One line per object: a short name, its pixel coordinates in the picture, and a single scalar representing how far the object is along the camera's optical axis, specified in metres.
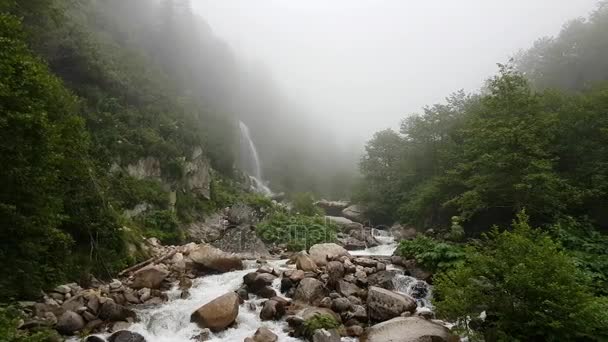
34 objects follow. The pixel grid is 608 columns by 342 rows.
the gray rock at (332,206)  44.94
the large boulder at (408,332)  9.16
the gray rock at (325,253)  15.25
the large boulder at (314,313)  10.60
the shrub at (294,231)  23.52
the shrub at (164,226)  21.61
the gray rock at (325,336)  9.47
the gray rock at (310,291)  12.16
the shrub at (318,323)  9.93
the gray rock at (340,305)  11.30
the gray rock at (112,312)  10.37
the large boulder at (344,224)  31.76
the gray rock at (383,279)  13.32
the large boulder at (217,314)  10.47
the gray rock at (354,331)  10.10
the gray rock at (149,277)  12.66
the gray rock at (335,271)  13.08
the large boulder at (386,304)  11.05
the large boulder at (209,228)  25.73
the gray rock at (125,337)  9.36
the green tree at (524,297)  6.96
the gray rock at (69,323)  9.52
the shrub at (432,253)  13.56
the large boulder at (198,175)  31.27
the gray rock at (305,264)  14.41
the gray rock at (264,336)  9.66
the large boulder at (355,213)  38.97
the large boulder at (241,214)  30.66
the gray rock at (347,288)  12.33
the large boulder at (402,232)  28.51
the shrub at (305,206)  34.72
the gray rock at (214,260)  15.23
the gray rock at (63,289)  10.62
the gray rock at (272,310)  11.09
